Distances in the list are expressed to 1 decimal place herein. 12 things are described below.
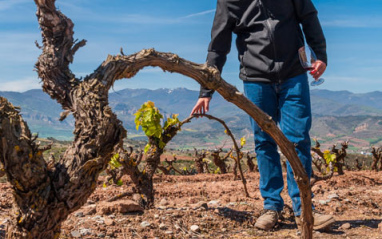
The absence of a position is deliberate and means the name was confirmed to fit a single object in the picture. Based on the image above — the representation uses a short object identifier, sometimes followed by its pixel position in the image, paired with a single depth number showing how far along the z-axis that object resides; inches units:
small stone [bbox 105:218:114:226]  168.0
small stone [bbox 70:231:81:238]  154.0
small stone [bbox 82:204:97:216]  185.8
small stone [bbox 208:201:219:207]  232.3
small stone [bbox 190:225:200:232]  171.7
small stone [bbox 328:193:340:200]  249.1
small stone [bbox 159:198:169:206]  242.3
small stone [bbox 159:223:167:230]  169.6
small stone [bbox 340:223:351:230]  186.2
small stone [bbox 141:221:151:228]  170.0
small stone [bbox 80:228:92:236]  156.7
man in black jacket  168.6
